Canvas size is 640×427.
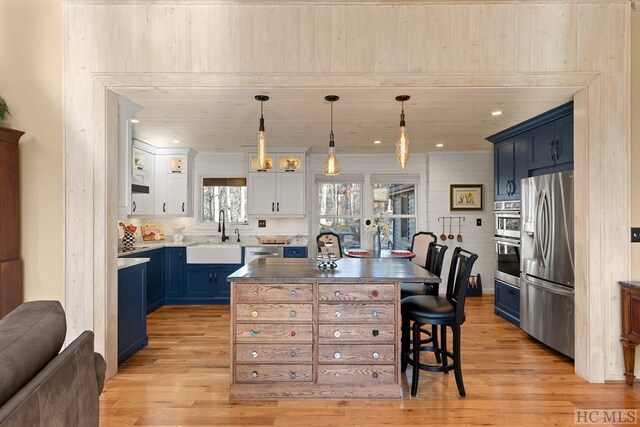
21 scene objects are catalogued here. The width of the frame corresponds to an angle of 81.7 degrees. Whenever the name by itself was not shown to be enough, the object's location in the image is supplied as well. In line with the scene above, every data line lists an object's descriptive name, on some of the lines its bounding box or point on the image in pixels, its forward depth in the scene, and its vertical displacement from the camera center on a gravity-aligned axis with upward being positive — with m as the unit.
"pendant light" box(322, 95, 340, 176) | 3.31 +0.50
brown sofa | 1.00 -0.48
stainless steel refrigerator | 3.27 -0.45
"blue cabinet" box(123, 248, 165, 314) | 4.99 -0.88
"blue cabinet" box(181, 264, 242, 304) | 5.48 -1.02
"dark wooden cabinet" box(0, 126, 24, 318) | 2.70 -0.07
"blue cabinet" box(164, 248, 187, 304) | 5.49 -0.84
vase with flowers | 6.57 -0.26
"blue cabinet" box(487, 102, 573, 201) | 3.55 +0.72
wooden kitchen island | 2.57 -0.86
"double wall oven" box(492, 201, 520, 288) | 4.30 -0.33
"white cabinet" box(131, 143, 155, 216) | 5.24 +0.50
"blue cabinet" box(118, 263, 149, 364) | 3.27 -0.89
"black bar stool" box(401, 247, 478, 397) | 2.58 -0.70
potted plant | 2.78 +0.80
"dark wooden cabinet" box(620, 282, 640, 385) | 2.70 -0.82
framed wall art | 6.34 +0.30
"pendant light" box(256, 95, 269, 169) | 2.95 +0.53
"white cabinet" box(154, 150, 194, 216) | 5.90 +0.52
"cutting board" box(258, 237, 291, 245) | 5.90 -0.41
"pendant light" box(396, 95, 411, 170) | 3.02 +0.56
